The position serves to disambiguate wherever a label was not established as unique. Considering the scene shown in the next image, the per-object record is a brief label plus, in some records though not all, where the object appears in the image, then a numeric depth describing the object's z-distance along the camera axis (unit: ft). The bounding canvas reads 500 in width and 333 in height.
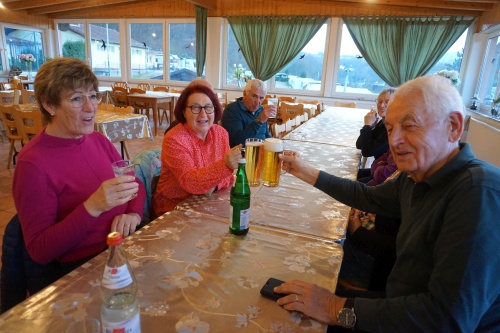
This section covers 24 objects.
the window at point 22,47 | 34.06
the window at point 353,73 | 26.84
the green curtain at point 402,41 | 23.72
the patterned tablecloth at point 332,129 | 10.89
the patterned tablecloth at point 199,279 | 2.63
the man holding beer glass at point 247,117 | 10.18
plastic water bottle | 2.27
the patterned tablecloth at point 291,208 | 4.51
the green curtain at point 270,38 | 26.84
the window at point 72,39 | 36.11
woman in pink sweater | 3.76
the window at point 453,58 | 24.53
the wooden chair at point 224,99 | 24.92
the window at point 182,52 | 31.42
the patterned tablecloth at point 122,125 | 13.29
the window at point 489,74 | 21.31
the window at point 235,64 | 29.86
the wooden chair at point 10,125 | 14.56
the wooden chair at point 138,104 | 23.91
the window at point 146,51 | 32.58
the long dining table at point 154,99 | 22.74
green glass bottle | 4.03
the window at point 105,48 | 34.30
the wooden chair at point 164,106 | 24.62
